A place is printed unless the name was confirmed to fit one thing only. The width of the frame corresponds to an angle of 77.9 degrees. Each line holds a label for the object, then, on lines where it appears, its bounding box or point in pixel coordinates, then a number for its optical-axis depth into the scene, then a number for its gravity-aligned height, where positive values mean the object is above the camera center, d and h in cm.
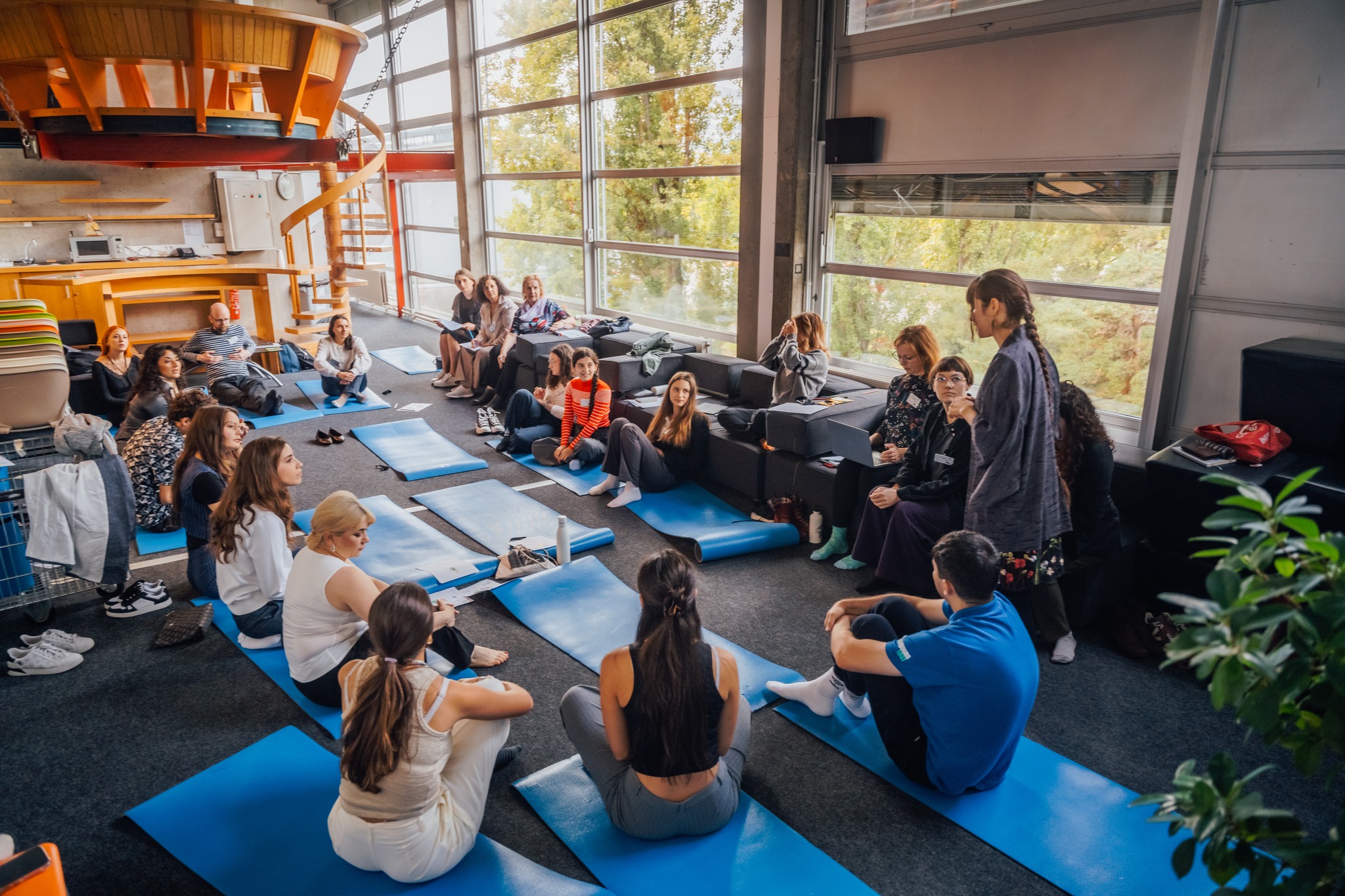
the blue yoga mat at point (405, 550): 466 -189
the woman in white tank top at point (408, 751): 232 -147
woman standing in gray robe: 356 -91
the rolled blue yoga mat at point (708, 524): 506 -188
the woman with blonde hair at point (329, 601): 316 -139
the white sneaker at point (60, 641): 398 -194
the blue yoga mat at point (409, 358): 1029 -167
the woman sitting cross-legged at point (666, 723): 246 -149
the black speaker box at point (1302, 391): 388 -75
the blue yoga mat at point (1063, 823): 265 -199
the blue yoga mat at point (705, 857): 261 -199
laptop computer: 471 -121
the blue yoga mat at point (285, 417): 788 -180
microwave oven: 980 -30
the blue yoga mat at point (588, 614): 381 -194
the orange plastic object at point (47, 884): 156 -122
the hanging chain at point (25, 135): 354 +40
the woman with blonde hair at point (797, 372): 592 -101
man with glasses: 802 -135
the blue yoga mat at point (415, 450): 659 -184
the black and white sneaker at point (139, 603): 432 -194
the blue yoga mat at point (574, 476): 624 -188
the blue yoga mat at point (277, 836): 258 -198
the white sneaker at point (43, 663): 383 -196
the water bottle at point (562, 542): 479 -177
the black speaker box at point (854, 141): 625 +63
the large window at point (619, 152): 790 +80
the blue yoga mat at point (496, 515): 520 -190
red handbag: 396 -98
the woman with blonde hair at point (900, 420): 476 -110
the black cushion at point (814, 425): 530 -124
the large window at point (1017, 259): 499 -21
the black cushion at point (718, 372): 696 -120
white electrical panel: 1077 +15
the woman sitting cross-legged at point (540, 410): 686 -152
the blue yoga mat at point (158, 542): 523 -197
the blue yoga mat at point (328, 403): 836 -177
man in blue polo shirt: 267 -143
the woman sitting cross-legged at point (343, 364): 841 -138
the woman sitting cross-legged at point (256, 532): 364 -133
